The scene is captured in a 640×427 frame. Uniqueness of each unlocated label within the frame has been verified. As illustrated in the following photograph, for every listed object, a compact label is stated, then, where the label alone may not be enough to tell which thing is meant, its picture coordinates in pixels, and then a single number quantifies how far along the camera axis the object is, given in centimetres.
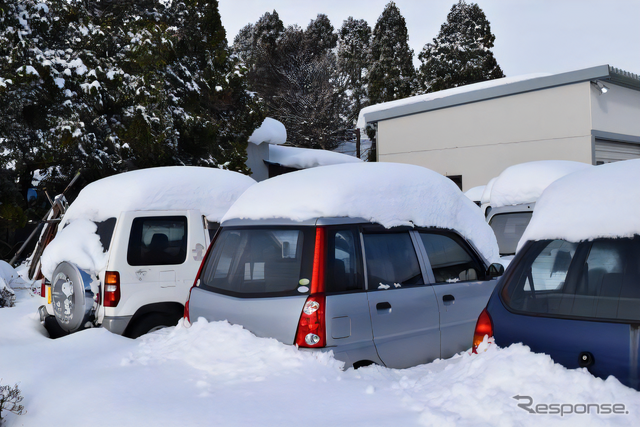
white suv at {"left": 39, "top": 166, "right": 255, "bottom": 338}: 620
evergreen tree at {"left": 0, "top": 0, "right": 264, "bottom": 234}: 1328
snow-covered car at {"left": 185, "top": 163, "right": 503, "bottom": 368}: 436
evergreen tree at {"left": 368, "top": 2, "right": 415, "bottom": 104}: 4450
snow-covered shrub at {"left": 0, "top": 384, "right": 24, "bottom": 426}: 418
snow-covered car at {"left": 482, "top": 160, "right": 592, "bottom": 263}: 893
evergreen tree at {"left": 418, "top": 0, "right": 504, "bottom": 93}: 4419
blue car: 308
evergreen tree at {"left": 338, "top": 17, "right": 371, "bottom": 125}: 4994
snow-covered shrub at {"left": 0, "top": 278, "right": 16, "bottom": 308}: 953
